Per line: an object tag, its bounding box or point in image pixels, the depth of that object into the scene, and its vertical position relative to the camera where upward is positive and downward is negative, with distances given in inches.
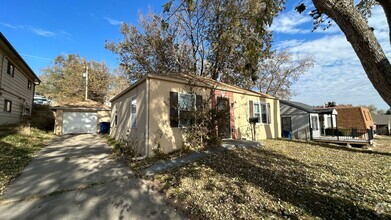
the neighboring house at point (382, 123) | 1518.2 +8.1
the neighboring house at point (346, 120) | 836.0 +18.0
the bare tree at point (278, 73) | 1061.8 +277.0
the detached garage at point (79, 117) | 641.6 +25.4
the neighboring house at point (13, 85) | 428.4 +100.8
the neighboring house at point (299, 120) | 732.7 +15.8
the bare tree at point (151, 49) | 711.1 +274.4
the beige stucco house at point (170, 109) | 301.7 +28.1
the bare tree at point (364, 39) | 97.6 +44.2
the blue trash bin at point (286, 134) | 724.7 -35.1
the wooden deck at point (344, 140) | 616.3 -51.6
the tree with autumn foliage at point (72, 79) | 1143.0 +271.3
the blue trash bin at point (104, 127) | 668.1 -7.5
